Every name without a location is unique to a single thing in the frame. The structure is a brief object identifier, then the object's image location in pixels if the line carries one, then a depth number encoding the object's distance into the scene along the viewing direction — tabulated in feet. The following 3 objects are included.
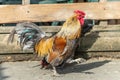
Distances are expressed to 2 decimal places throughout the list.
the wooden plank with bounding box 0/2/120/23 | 17.20
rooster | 15.36
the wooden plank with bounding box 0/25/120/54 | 17.66
